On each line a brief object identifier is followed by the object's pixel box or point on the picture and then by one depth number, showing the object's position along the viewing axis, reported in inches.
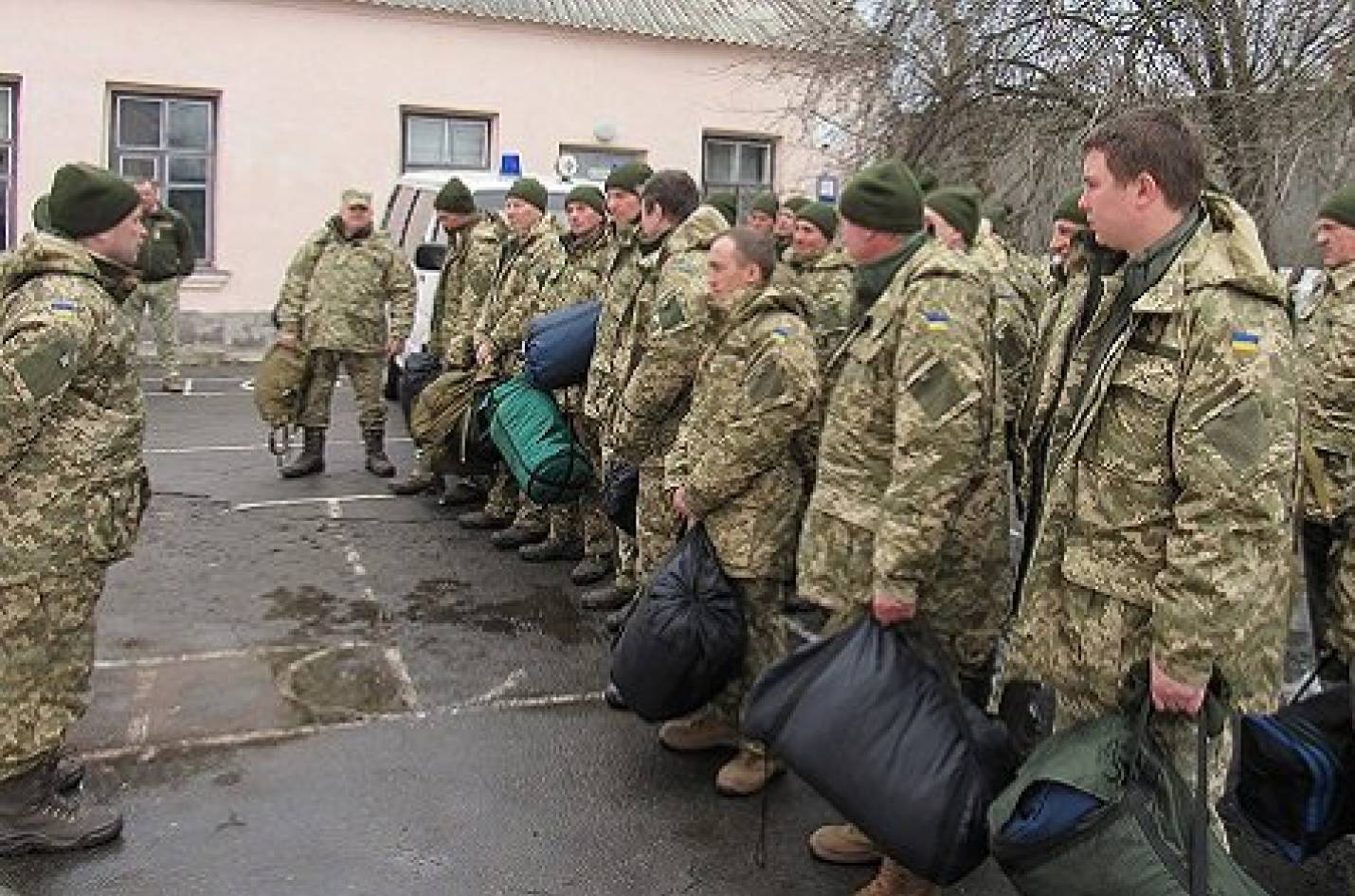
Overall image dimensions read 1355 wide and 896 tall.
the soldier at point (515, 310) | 264.8
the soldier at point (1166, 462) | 95.6
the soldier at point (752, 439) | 151.5
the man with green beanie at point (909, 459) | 122.2
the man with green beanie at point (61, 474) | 130.6
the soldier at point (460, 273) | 295.7
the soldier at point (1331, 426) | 135.0
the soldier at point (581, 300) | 245.1
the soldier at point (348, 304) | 313.3
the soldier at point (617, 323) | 209.8
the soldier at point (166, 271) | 230.8
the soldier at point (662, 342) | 180.2
